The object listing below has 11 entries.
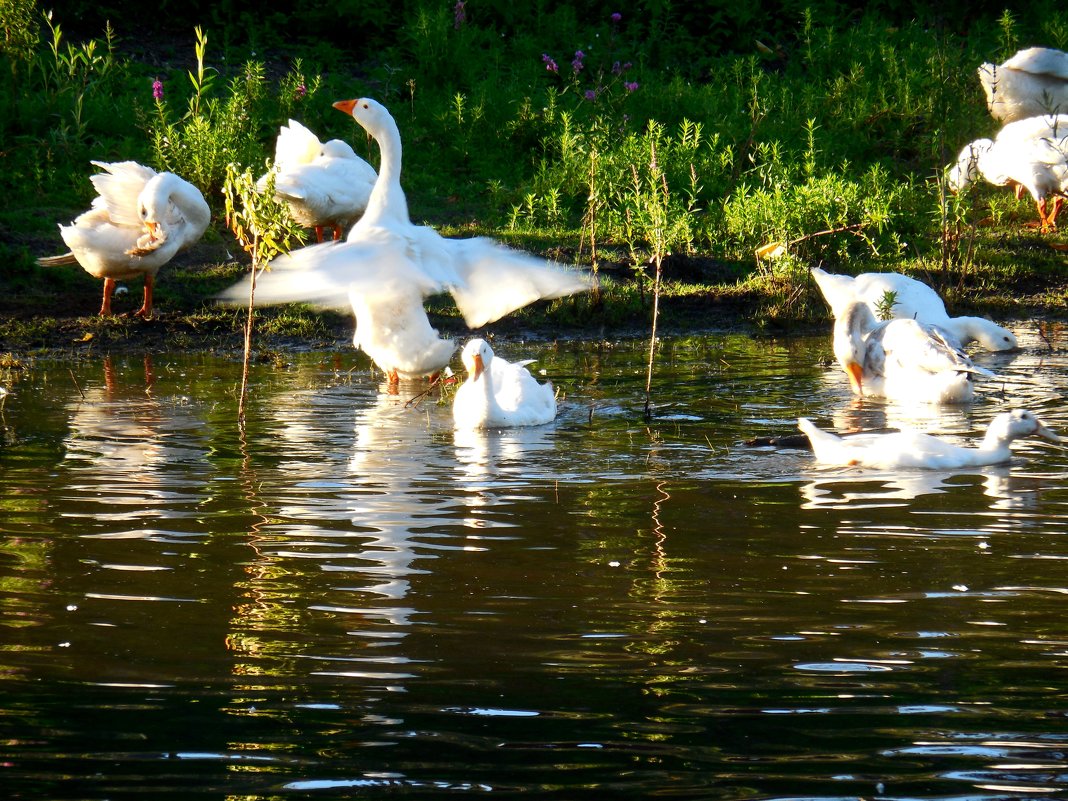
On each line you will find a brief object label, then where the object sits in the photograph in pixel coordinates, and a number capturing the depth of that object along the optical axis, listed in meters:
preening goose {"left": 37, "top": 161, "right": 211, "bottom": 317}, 22.97
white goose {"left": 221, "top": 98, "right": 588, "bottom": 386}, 15.90
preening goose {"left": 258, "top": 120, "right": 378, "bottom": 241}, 25.11
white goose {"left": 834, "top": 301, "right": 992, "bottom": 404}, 18.72
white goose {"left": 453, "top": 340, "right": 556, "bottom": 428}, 17.33
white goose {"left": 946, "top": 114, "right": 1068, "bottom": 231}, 27.44
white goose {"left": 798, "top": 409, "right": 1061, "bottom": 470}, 14.92
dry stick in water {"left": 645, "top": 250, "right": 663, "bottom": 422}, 17.21
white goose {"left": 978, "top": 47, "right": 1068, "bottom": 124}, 31.80
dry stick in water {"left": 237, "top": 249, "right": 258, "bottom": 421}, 17.11
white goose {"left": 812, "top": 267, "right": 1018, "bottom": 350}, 21.78
